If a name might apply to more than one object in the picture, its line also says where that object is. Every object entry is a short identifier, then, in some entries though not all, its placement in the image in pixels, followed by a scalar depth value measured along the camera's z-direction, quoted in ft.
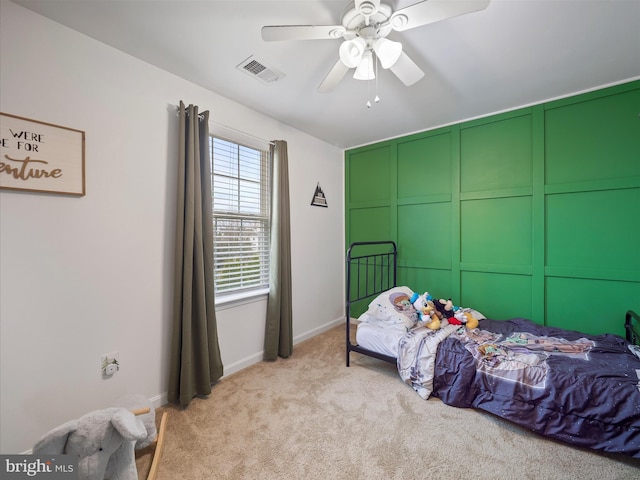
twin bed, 4.80
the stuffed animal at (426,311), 7.65
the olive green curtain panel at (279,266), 8.59
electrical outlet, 5.52
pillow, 7.69
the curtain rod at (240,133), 7.37
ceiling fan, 3.88
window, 7.68
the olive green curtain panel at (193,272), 6.31
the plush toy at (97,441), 3.02
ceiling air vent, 6.09
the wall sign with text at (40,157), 4.50
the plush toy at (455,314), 7.91
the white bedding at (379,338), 7.34
